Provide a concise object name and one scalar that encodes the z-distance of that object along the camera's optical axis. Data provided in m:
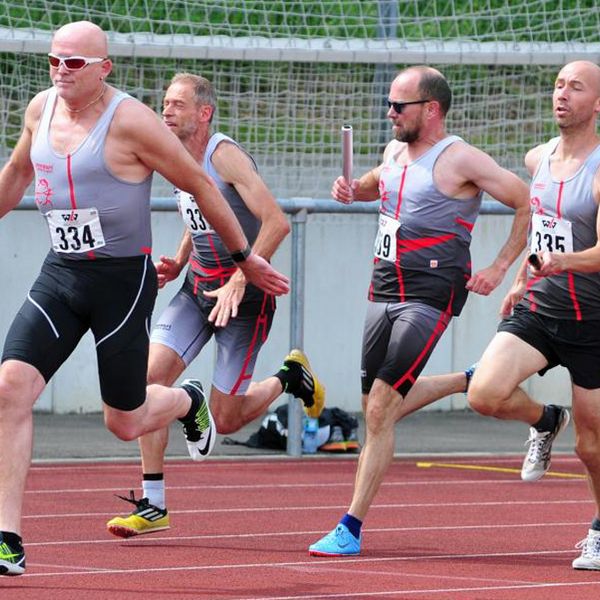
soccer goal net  30.92
